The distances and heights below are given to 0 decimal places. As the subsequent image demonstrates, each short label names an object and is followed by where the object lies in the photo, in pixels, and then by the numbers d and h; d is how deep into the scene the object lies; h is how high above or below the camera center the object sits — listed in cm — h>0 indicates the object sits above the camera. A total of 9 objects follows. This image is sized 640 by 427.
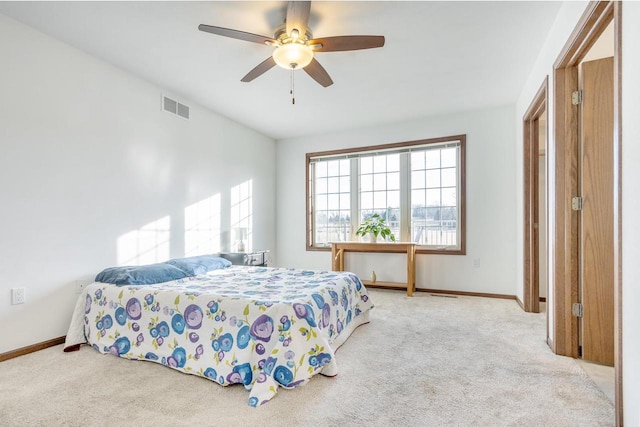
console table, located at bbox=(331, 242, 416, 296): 449 -49
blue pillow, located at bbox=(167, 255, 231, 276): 326 -48
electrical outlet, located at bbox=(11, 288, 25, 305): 245 -59
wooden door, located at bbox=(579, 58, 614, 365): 222 +4
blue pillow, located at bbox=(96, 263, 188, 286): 269 -49
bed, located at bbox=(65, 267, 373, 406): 197 -74
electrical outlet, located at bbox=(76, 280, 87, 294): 285 -59
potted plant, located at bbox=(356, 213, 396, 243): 486 -16
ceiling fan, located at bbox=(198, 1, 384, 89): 215 +121
